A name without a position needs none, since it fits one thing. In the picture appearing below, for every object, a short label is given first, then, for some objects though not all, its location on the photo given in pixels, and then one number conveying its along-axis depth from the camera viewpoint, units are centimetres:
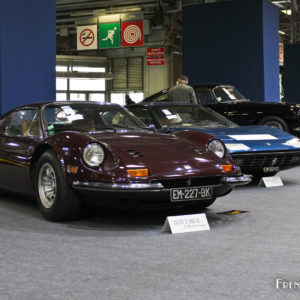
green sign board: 2095
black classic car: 1076
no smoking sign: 2142
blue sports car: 658
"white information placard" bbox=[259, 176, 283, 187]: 688
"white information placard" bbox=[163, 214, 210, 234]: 423
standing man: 988
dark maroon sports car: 429
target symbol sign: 2067
